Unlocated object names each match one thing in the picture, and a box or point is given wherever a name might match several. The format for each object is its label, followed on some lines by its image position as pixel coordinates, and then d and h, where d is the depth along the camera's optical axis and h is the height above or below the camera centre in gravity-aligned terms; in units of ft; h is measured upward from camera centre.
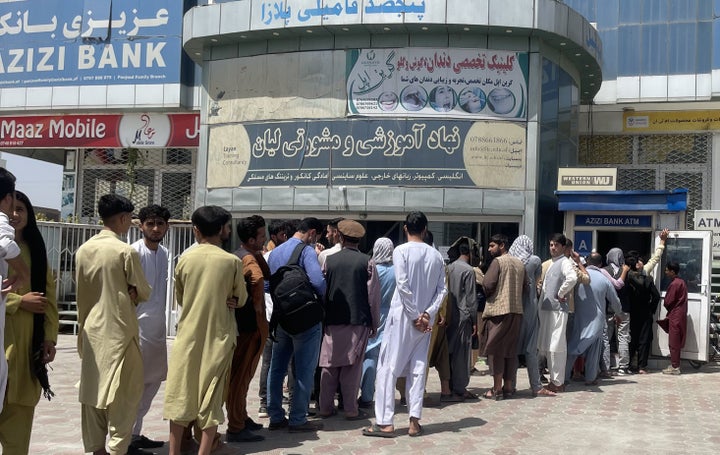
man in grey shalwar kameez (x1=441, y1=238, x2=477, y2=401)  26.09 -2.48
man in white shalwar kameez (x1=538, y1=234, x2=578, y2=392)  27.84 -2.16
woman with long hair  13.83 -1.78
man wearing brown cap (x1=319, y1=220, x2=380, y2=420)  21.79 -1.96
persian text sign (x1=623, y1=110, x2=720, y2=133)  58.08 +9.44
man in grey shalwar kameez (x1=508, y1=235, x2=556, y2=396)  26.99 -2.67
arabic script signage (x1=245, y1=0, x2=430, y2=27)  46.01 +13.23
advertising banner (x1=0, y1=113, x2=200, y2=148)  63.10 +8.26
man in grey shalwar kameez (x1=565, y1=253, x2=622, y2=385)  29.94 -2.90
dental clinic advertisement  47.19 +9.32
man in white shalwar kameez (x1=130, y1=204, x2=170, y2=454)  18.12 -1.76
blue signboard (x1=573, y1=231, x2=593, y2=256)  43.52 +0.36
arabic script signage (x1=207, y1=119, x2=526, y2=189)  46.98 +5.24
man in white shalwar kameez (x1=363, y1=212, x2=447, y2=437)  20.25 -2.16
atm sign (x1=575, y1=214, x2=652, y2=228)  42.45 +1.55
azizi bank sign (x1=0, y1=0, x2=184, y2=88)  62.54 +15.15
